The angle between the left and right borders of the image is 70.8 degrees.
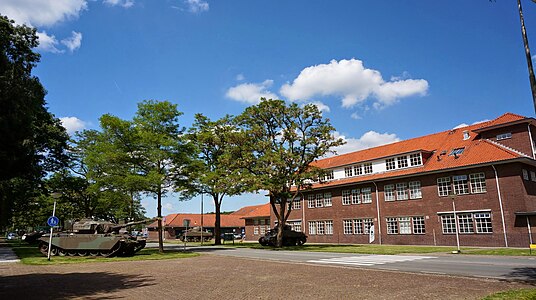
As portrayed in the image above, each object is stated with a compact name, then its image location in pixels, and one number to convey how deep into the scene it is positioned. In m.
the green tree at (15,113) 9.83
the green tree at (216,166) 29.95
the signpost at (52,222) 20.70
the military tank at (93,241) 23.23
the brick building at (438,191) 26.39
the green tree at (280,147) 29.64
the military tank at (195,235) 51.91
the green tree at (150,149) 25.08
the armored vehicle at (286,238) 33.75
